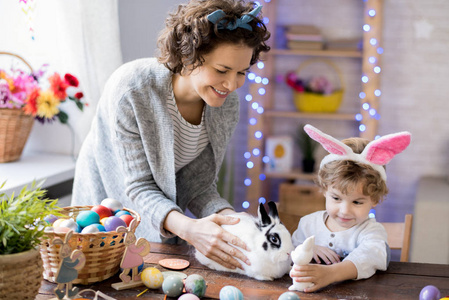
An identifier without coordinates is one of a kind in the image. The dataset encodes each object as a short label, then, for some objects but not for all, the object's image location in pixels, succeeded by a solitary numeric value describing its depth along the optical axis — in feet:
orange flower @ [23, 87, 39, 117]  8.27
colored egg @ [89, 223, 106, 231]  4.41
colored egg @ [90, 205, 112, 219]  4.81
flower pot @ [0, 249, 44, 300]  3.51
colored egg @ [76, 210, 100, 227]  4.51
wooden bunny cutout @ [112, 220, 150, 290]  4.23
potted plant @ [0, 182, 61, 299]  3.52
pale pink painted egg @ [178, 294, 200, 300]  3.91
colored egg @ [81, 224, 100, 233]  4.22
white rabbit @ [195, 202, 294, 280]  4.45
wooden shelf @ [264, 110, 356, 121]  11.57
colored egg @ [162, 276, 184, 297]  4.09
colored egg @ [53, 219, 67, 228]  4.39
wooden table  4.20
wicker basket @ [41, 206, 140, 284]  4.12
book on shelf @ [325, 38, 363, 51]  11.87
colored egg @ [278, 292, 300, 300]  3.88
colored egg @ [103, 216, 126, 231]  4.43
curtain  9.14
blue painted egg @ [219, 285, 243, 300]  3.92
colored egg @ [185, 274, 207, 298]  4.08
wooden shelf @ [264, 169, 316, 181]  11.81
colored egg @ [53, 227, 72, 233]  4.15
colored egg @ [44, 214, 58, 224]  4.49
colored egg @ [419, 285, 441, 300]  4.09
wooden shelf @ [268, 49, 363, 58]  11.48
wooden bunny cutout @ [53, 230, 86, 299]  3.76
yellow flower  8.46
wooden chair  5.94
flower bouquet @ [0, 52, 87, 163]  8.19
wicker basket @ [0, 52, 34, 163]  8.21
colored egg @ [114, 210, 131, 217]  4.85
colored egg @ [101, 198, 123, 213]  5.02
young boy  4.60
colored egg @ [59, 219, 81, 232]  4.32
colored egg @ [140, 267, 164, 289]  4.24
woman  4.96
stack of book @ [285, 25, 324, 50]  11.57
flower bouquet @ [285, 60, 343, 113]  11.72
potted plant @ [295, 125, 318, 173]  11.94
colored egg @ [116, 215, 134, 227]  4.65
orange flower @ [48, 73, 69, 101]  8.68
